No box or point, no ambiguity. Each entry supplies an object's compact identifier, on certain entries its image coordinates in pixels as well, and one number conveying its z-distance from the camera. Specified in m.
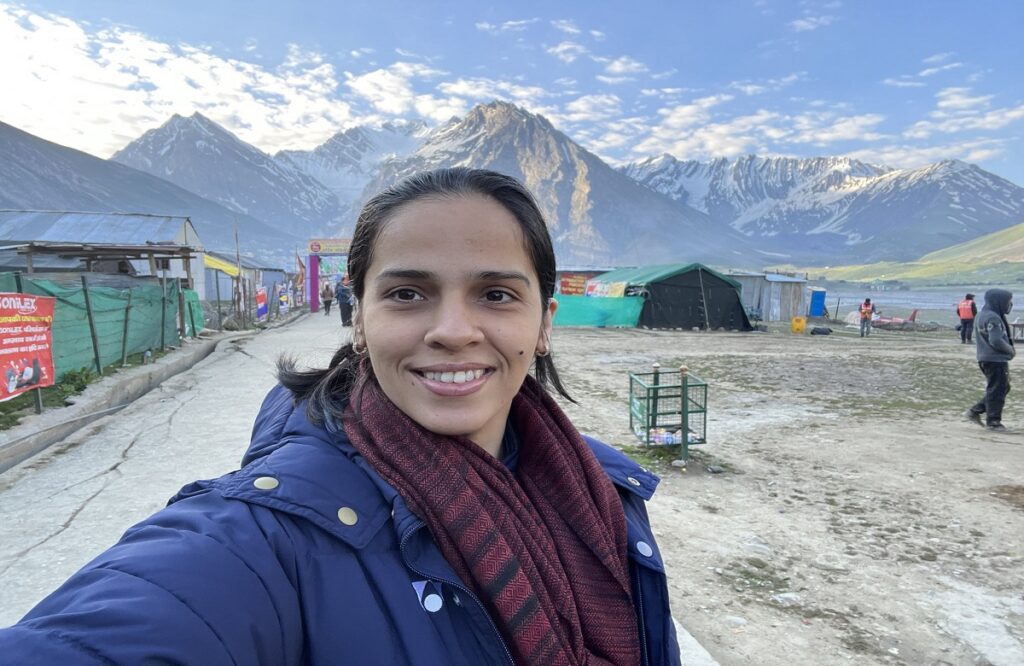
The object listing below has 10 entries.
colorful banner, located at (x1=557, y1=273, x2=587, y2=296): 34.41
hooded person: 7.52
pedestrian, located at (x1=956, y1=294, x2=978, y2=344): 20.03
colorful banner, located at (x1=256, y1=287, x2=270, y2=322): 22.80
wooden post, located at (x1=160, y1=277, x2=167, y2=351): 12.40
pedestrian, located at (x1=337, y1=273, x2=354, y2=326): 18.38
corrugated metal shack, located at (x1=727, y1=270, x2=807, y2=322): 34.88
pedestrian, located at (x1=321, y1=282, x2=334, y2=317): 27.74
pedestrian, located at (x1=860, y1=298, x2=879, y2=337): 23.83
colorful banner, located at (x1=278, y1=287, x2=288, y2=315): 28.86
